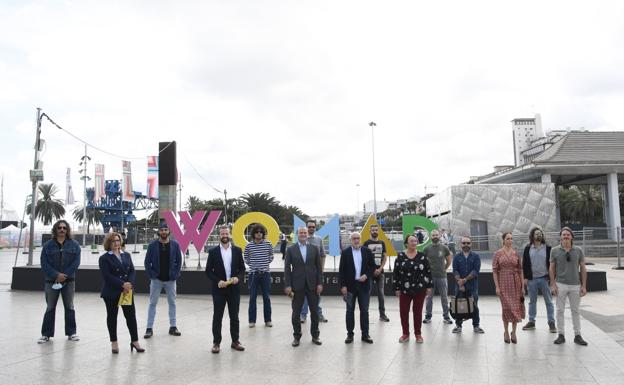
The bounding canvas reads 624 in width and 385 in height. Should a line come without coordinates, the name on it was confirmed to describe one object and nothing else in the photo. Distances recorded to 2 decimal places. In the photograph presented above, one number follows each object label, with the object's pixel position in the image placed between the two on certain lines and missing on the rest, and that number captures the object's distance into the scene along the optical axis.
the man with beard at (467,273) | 7.14
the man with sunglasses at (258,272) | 7.86
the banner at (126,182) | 41.98
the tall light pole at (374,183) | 47.44
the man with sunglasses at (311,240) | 8.20
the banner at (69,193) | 44.44
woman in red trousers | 6.59
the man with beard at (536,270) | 7.32
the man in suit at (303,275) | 6.55
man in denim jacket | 6.64
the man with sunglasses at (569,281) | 6.34
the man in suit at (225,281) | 6.19
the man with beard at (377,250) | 7.76
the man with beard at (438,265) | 7.88
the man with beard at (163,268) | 7.12
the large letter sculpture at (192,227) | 12.41
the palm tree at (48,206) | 63.78
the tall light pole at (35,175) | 13.37
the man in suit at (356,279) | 6.60
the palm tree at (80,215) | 73.56
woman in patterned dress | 6.45
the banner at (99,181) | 43.59
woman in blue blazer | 5.96
